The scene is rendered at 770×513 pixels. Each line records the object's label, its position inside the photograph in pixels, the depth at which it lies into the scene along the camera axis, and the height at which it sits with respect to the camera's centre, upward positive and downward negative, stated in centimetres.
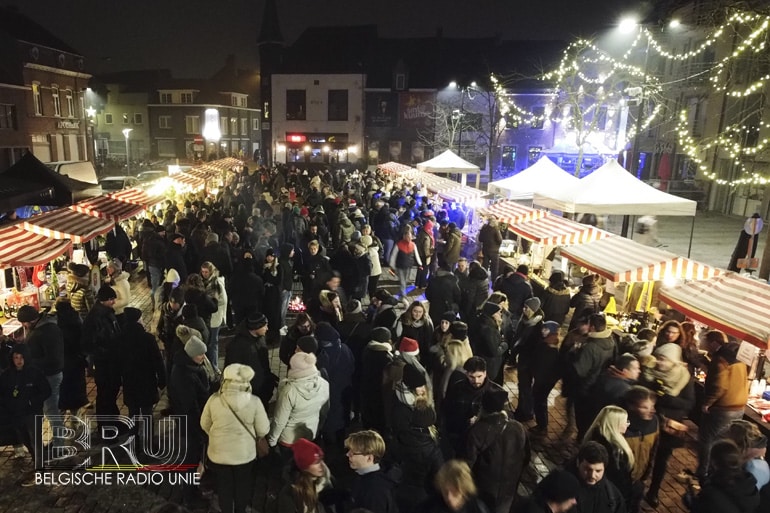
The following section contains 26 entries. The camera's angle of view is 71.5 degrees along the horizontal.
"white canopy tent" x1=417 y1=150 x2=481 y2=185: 2047 -78
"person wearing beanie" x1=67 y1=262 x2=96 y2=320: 718 -211
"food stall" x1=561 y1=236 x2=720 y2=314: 718 -159
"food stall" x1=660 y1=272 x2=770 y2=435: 529 -166
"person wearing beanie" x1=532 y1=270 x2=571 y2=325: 775 -214
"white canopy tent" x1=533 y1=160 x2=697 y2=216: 985 -86
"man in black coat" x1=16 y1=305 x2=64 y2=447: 550 -222
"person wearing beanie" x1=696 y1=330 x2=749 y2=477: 521 -227
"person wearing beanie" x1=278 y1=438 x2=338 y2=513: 341 -219
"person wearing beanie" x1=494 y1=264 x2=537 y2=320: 812 -212
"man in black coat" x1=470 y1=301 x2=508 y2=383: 627 -220
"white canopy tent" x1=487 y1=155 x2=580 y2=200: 1405 -87
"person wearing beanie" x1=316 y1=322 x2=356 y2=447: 552 -233
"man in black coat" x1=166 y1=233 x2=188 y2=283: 930 -206
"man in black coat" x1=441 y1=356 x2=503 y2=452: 461 -219
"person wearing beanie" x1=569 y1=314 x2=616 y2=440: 561 -217
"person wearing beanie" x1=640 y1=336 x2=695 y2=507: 513 -228
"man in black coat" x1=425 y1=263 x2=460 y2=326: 798 -219
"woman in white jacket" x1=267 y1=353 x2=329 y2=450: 464 -227
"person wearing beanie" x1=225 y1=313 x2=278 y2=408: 546 -213
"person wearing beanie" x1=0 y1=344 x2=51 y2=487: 515 -247
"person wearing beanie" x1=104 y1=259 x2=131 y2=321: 732 -209
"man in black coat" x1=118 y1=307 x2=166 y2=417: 547 -234
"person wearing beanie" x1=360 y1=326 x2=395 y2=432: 547 -232
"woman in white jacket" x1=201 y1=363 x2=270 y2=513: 429 -233
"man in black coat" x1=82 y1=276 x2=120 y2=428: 565 -221
